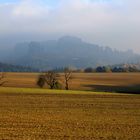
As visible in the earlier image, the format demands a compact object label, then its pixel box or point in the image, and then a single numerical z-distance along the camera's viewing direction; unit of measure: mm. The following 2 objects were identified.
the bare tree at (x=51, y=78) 94812
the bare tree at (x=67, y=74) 104781
